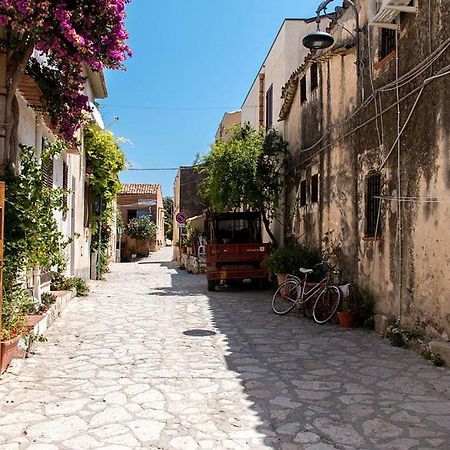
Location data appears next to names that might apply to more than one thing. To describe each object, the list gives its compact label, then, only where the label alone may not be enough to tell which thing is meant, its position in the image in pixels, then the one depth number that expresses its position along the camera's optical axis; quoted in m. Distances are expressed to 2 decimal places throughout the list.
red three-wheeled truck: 14.77
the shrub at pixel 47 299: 9.26
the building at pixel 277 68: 16.61
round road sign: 27.03
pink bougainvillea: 5.70
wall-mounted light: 8.38
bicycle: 9.36
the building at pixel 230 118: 30.73
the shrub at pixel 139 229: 40.78
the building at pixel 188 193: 36.78
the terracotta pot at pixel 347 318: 8.82
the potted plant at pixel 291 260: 12.04
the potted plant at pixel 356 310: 8.80
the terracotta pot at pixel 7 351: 5.58
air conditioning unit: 7.20
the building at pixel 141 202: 48.94
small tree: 14.85
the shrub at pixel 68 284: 11.82
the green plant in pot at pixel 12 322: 5.67
